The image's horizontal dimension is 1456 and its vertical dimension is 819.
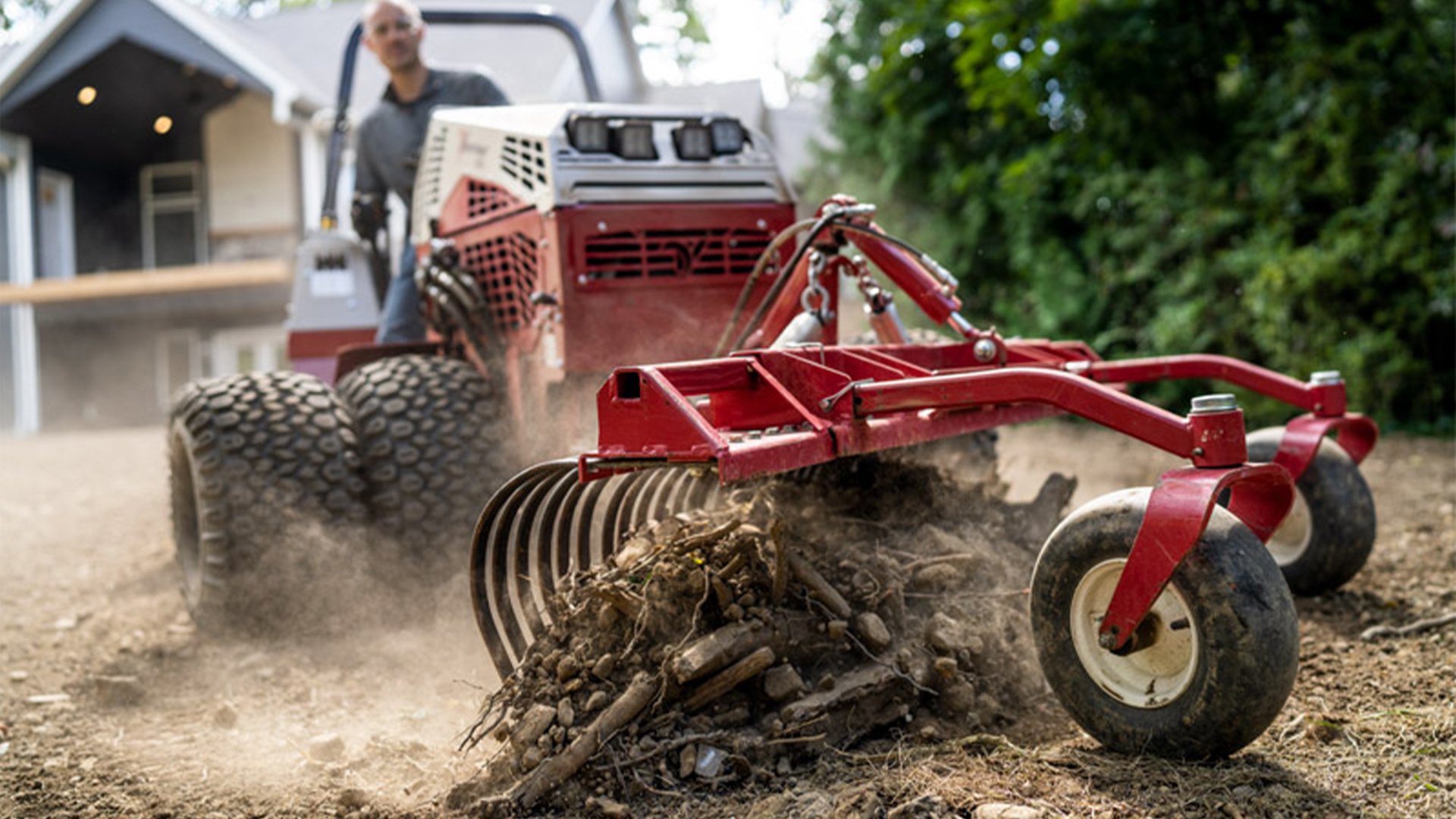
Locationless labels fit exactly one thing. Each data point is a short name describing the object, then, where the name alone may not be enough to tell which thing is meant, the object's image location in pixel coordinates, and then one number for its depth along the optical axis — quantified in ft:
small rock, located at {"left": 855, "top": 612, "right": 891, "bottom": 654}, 10.68
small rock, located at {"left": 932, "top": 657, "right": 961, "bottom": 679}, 10.57
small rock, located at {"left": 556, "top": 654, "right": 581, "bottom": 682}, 10.19
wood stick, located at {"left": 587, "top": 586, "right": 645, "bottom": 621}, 10.37
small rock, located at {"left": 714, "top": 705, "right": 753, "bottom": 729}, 9.93
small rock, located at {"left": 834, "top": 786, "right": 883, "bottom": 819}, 8.38
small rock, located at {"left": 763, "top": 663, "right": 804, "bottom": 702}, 10.05
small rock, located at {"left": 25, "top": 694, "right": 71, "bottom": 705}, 13.44
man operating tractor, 18.21
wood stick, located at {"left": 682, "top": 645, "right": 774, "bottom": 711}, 9.93
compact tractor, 10.84
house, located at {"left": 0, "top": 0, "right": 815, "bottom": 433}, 54.90
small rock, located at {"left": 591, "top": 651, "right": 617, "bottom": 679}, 10.12
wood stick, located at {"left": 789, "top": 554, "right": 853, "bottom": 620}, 10.85
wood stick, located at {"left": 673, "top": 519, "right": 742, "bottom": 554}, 10.76
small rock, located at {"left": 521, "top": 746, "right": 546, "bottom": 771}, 9.55
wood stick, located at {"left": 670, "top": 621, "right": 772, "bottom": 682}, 9.78
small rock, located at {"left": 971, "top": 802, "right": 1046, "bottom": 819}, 8.21
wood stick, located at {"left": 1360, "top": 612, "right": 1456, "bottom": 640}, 13.17
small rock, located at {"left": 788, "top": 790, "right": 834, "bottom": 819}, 8.54
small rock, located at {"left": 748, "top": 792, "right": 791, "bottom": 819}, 8.66
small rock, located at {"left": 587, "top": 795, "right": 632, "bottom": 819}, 9.02
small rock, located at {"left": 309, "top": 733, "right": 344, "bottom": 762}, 11.23
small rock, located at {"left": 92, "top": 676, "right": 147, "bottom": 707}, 13.65
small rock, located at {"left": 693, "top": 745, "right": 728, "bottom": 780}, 9.48
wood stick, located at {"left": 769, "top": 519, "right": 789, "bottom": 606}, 10.66
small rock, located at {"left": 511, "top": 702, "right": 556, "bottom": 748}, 9.72
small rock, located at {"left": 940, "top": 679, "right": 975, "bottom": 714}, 10.51
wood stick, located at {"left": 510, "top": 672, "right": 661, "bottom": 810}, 9.29
